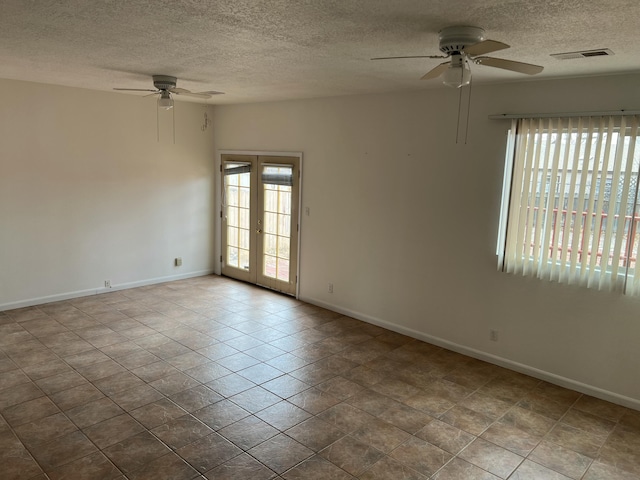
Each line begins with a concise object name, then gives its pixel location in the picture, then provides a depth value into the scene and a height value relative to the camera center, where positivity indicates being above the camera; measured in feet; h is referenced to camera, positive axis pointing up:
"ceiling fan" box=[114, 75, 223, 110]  15.07 +2.76
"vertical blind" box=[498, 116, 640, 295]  12.41 -0.41
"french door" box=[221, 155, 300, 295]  21.49 -2.12
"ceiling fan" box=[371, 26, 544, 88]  8.82 +2.46
